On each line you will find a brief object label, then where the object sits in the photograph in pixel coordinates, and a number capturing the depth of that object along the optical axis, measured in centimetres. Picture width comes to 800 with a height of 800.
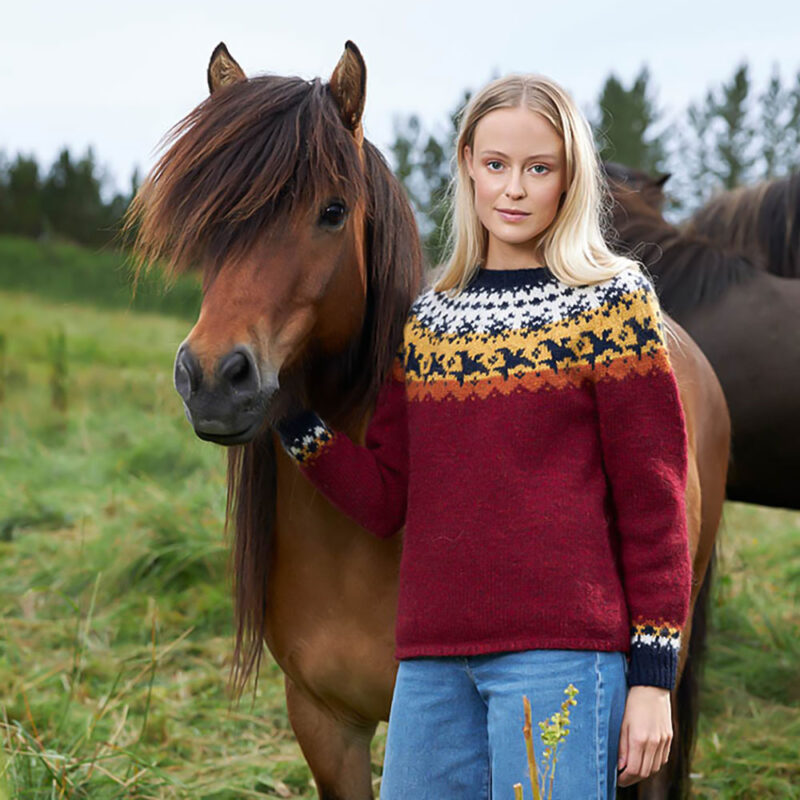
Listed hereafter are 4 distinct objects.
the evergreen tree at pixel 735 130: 2511
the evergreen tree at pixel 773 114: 2462
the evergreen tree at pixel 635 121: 2527
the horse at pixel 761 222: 384
